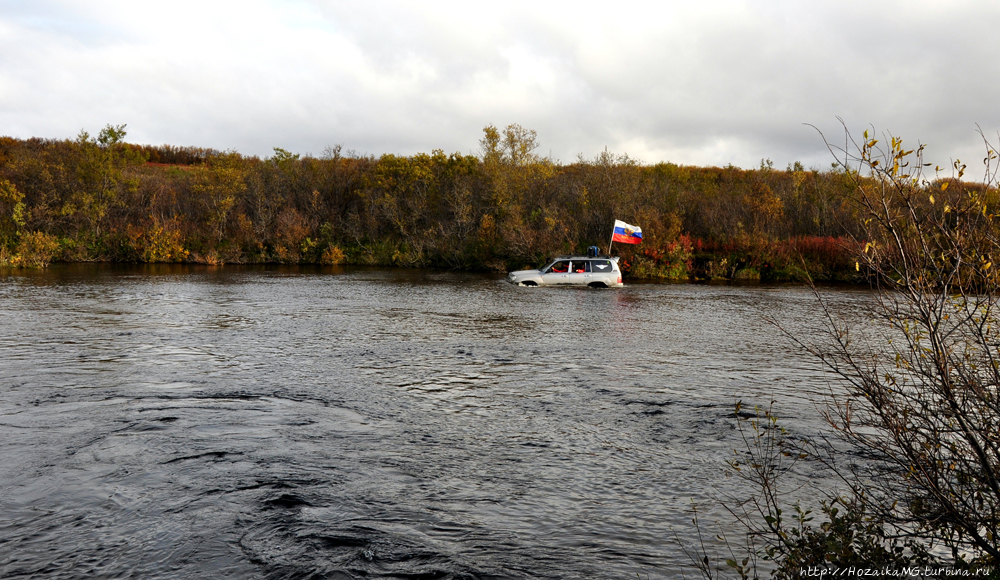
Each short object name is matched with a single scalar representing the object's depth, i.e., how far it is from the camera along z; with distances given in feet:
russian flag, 109.29
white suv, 95.14
